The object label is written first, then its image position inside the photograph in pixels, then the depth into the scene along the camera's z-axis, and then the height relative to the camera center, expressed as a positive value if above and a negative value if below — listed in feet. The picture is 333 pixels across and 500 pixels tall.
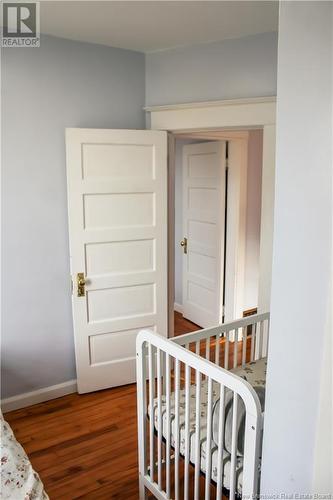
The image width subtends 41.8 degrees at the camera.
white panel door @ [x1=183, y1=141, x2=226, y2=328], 13.61 -1.29
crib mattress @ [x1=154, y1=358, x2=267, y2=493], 5.53 -3.31
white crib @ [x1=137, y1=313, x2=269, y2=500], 4.91 -3.15
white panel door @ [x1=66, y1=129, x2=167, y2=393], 9.82 -1.25
